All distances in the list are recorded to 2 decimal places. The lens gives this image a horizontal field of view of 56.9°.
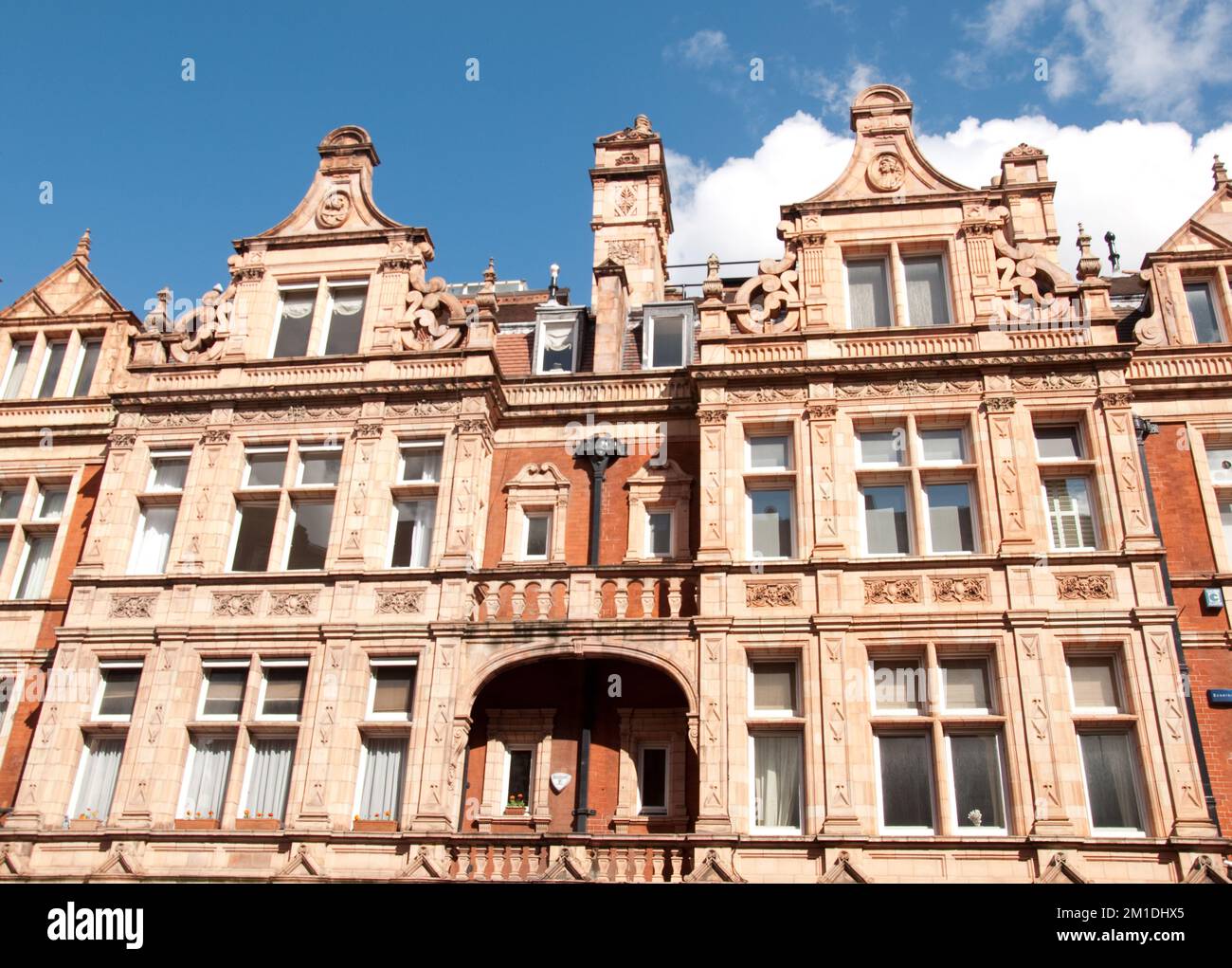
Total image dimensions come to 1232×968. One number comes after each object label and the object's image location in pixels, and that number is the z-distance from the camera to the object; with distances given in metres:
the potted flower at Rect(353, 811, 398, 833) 18.02
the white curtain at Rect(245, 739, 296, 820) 18.42
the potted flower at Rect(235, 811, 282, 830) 18.12
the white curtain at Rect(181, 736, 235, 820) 18.67
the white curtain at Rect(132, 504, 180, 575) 21.11
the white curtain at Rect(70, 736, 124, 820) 19.03
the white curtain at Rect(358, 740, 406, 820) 18.22
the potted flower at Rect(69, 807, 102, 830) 18.64
